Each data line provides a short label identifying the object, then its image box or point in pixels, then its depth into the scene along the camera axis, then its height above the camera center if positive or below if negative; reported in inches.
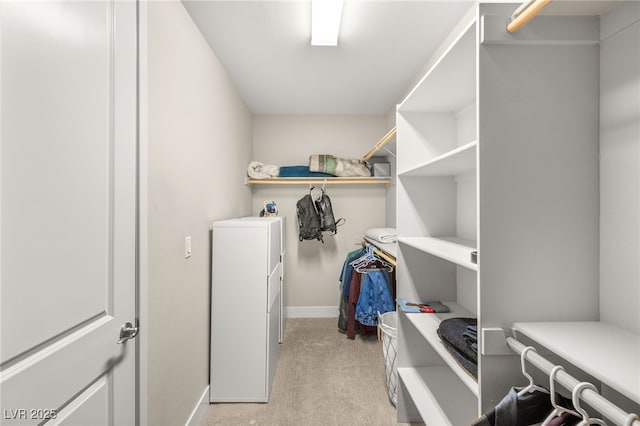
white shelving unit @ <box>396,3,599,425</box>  34.7 +4.3
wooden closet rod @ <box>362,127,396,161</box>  89.5 +25.3
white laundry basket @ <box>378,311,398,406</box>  74.4 -38.4
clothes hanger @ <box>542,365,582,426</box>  27.7 -19.4
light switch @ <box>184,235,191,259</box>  64.6 -7.9
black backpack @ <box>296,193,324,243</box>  131.2 -3.4
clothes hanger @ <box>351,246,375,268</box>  108.1 -17.5
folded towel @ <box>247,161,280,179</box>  129.3 +19.4
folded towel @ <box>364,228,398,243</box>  109.0 -8.7
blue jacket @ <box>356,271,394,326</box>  99.7 -30.0
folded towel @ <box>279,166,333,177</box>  132.8 +18.9
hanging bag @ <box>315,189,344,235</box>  130.9 -0.6
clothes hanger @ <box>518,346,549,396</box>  31.1 -18.9
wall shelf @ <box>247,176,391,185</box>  129.4 +15.0
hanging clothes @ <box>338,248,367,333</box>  119.0 -31.0
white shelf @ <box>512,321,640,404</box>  23.6 -13.4
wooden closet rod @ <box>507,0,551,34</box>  29.3 +21.6
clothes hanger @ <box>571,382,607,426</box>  25.1 -16.2
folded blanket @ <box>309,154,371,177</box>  130.0 +21.7
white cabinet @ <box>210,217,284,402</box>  78.1 -27.8
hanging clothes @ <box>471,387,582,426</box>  30.4 -21.1
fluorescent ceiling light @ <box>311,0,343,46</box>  62.9 +46.0
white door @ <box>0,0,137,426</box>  26.5 +0.2
